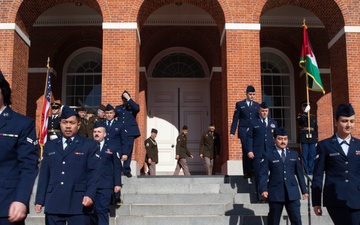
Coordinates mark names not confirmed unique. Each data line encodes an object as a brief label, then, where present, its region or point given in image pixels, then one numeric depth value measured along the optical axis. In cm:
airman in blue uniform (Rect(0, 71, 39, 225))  376
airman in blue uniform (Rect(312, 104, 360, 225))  490
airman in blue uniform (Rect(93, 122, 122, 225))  750
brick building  1488
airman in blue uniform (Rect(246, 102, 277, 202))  941
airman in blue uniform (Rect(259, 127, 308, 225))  694
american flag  1327
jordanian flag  1299
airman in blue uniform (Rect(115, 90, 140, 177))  1009
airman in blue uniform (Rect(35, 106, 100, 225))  495
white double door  1795
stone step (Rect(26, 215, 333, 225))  838
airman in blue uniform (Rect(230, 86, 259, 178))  1003
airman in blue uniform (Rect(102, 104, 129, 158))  959
